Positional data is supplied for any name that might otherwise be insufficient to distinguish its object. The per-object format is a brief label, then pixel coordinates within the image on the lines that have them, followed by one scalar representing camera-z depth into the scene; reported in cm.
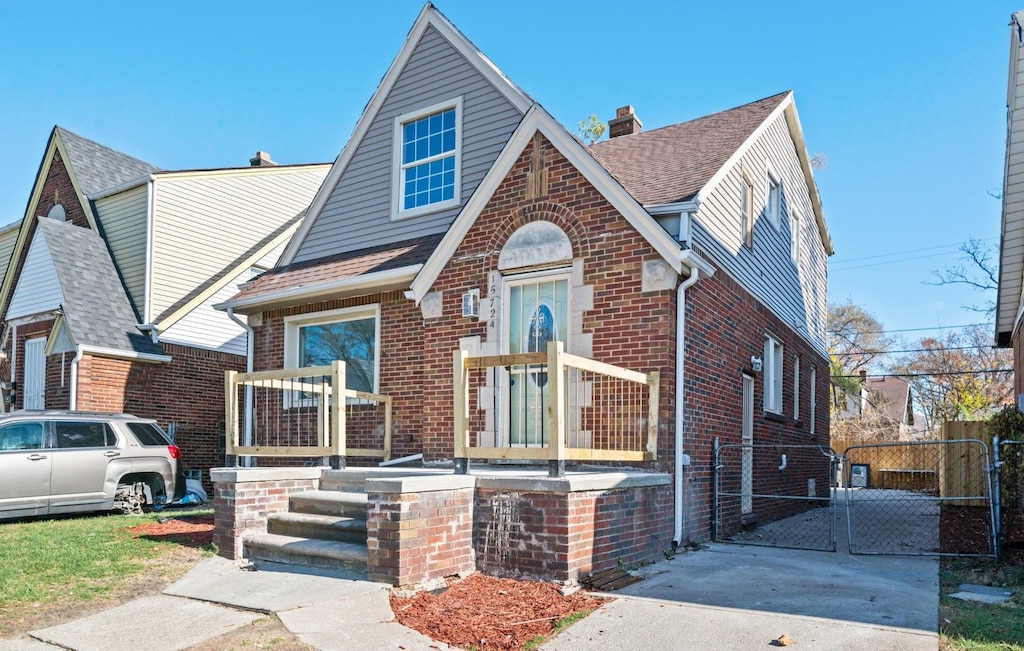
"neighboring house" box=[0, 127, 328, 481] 1540
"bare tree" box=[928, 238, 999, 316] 2735
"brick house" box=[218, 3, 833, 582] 848
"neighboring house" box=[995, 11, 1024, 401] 966
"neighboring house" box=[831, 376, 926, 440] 3631
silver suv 1060
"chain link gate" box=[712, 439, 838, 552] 965
